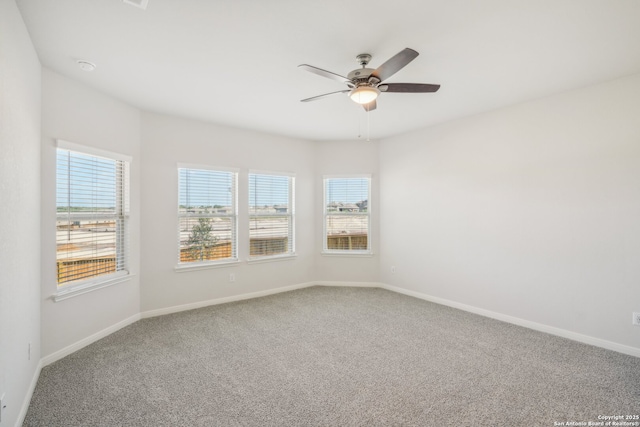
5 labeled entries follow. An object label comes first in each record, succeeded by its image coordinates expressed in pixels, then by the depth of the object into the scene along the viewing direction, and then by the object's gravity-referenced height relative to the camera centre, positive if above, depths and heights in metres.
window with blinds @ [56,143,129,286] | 2.97 -0.06
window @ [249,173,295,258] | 5.00 -0.07
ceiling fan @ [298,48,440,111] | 2.32 +1.08
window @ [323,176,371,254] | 5.63 -0.08
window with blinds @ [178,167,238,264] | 4.33 -0.07
